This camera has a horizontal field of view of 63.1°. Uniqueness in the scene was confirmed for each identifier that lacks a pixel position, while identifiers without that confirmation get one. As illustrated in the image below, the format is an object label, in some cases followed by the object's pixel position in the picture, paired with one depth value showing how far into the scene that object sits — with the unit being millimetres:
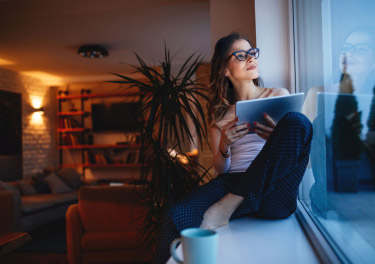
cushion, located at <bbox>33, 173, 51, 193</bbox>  4869
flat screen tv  7191
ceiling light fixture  4766
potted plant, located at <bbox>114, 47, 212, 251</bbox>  2162
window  844
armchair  2570
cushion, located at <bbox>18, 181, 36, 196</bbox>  4559
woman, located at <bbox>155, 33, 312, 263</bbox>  1147
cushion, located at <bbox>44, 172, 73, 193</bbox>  4842
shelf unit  7094
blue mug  637
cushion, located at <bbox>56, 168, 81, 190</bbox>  5160
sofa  3588
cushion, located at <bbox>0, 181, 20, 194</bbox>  3771
